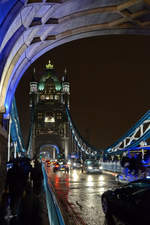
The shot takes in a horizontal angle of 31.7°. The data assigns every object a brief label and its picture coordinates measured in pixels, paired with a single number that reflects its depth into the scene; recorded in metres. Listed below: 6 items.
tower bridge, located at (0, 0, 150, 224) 11.49
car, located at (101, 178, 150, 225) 5.32
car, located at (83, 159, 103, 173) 29.55
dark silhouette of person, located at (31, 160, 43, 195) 11.77
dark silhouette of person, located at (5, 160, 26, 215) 9.66
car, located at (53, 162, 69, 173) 34.31
